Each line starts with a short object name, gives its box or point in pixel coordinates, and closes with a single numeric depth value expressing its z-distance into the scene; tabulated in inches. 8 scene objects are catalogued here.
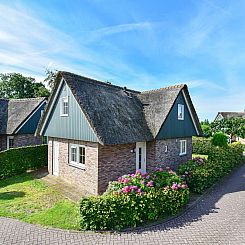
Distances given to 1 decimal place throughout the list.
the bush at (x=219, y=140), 978.7
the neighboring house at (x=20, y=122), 927.7
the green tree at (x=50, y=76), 1951.3
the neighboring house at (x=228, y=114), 2321.2
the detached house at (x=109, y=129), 491.2
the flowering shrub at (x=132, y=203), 329.1
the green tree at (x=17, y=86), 2132.1
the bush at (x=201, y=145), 1115.9
